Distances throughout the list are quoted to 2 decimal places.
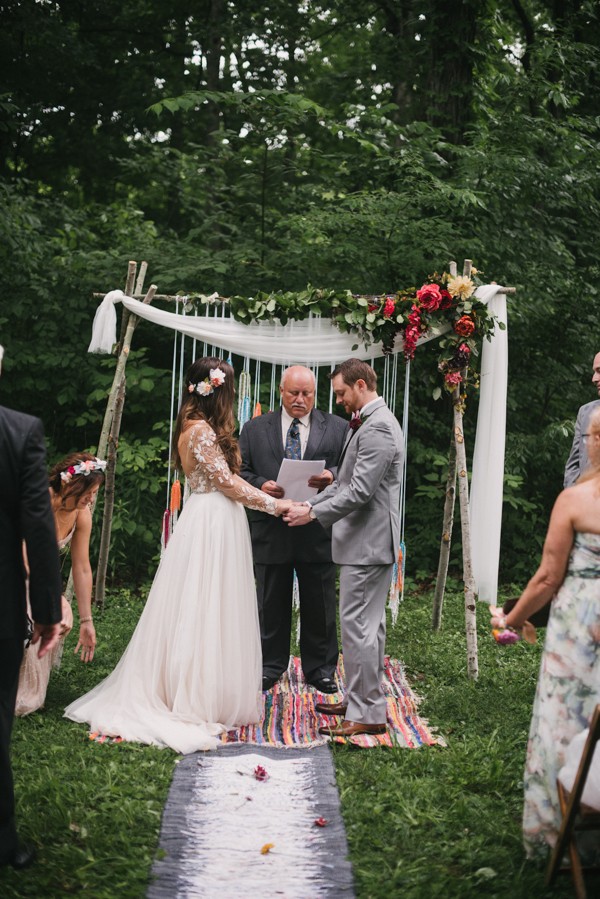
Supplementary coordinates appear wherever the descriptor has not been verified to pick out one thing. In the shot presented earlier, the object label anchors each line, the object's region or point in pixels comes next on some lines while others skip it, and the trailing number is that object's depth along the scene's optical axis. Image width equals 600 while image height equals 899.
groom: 4.65
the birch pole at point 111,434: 6.12
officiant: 5.55
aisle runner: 3.08
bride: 4.71
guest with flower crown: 4.84
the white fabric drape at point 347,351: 5.97
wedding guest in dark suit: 2.96
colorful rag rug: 4.60
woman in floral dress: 2.99
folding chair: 2.64
